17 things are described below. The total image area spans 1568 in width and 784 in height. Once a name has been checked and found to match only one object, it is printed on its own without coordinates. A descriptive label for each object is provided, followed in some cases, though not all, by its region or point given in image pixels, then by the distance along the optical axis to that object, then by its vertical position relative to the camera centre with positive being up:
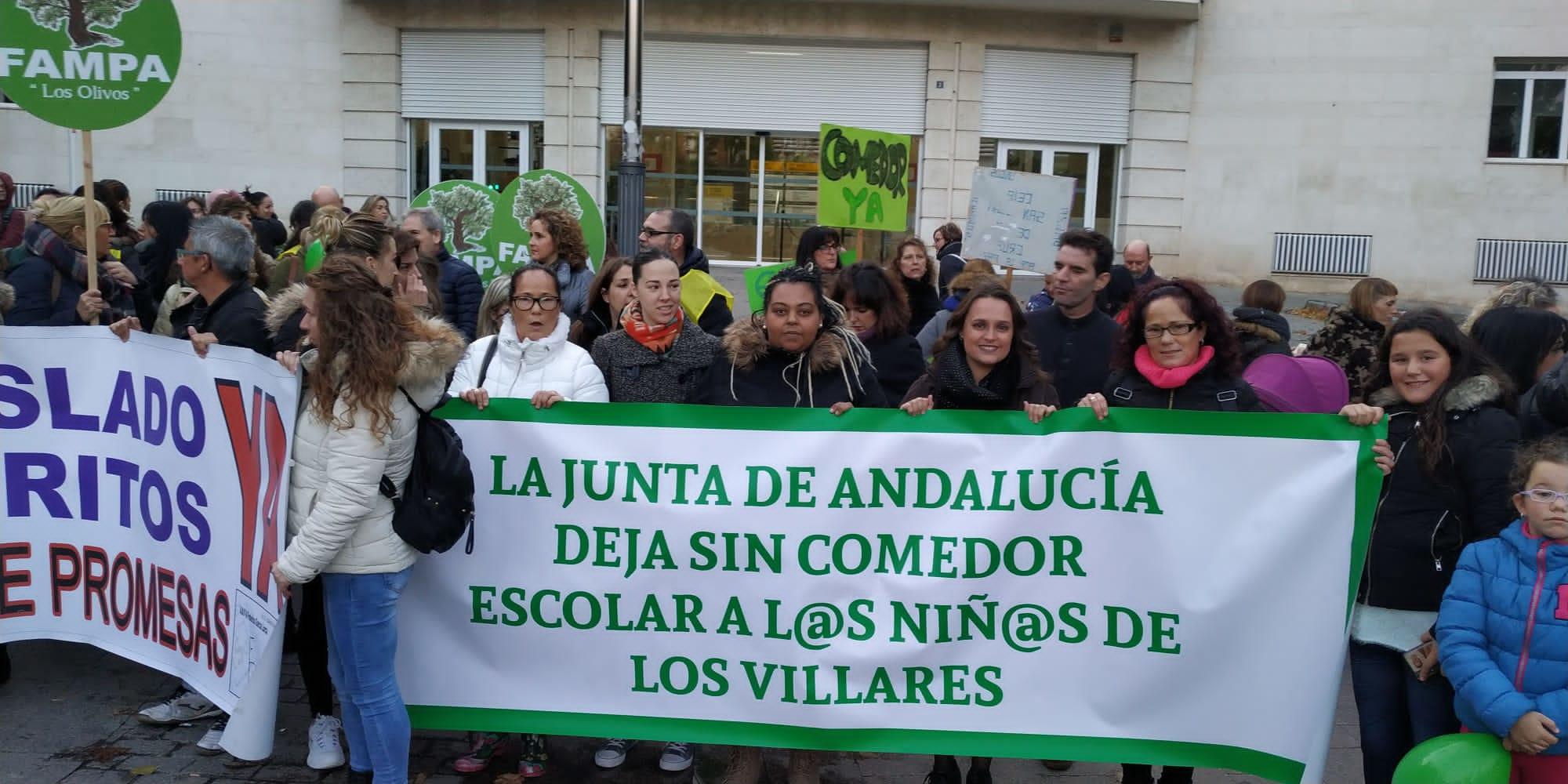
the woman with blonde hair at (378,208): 7.79 +0.23
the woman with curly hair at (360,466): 3.56 -0.65
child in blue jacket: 3.14 -0.88
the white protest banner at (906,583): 3.84 -1.02
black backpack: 3.67 -0.73
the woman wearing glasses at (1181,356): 3.87 -0.26
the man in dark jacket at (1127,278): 7.88 -0.04
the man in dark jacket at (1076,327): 5.15 -0.24
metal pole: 10.82 +0.95
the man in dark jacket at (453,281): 6.77 -0.19
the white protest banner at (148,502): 4.04 -0.94
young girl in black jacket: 3.44 -0.63
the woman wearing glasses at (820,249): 7.44 +0.07
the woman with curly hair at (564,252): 6.57 +0.00
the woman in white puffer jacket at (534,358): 4.34 -0.38
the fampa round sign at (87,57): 4.92 +0.71
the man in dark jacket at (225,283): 4.63 -0.17
